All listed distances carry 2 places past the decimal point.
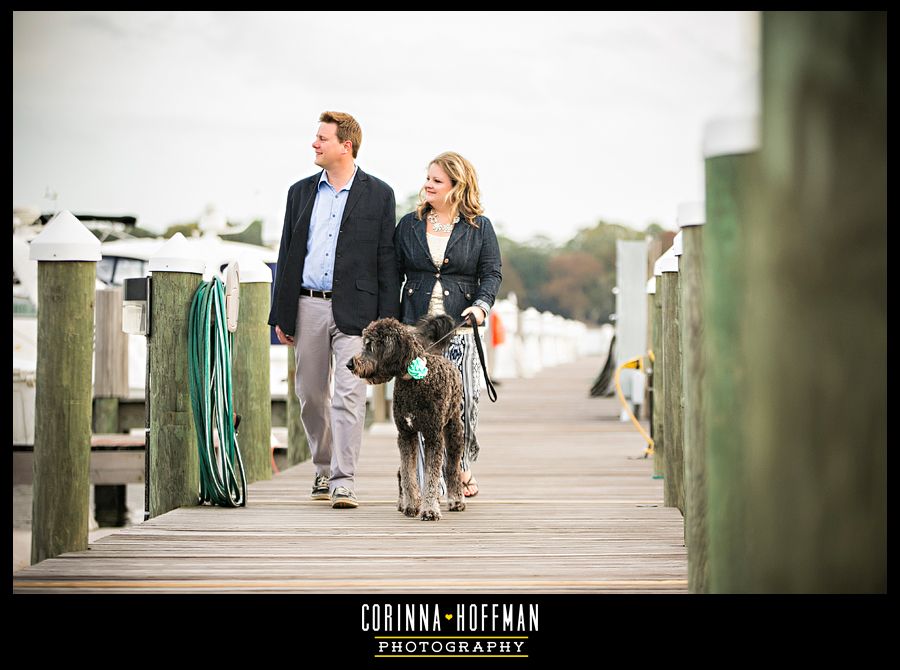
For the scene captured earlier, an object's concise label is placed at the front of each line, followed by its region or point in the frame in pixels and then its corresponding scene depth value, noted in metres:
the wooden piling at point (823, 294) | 2.30
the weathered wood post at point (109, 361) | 13.08
